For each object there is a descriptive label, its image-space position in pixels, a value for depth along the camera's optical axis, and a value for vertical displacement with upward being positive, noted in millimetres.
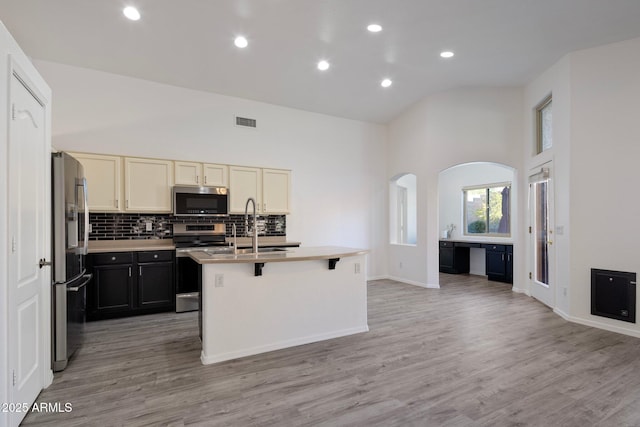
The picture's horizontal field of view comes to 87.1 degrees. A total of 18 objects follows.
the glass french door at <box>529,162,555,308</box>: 4777 -325
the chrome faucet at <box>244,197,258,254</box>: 3351 -227
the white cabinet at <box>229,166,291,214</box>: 5312 +461
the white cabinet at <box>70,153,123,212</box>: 4359 +484
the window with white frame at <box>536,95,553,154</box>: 5023 +1386
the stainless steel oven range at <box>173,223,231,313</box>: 4594 -621
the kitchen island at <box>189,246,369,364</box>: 3014 -823
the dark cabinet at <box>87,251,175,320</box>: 4188 -867
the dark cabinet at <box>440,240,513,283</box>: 6754 -949
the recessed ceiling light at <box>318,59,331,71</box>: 4641 +2119
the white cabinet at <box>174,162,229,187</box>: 4926 +644
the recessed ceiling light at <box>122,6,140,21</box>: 3401 +2109
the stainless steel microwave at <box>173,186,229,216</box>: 4824 +233
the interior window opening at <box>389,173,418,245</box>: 7303 +135
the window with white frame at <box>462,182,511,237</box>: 7406 +115
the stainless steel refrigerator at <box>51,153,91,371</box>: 2695 -310
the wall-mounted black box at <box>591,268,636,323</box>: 3764 -926
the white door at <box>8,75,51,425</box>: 1970 -162
